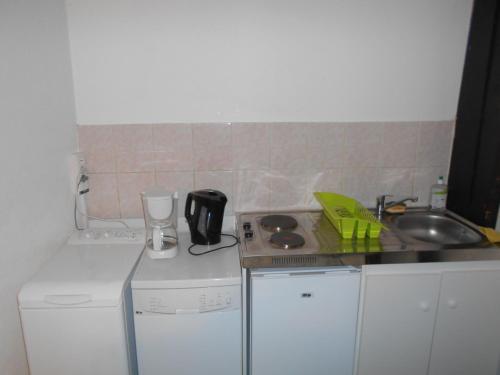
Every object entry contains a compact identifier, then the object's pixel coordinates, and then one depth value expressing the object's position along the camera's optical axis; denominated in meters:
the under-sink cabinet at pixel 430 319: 1.56
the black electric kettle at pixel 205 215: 1.71
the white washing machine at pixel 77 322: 1.37
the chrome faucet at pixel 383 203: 1.96
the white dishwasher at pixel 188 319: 1.47
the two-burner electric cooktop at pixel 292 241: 1.49
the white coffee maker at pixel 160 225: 1.64
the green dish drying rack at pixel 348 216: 1.65
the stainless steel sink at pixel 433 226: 1.80
